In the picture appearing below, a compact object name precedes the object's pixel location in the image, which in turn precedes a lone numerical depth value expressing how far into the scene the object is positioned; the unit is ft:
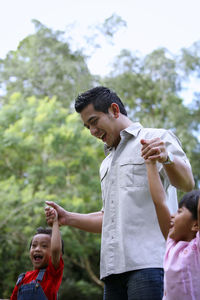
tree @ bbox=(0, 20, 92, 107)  45.85
